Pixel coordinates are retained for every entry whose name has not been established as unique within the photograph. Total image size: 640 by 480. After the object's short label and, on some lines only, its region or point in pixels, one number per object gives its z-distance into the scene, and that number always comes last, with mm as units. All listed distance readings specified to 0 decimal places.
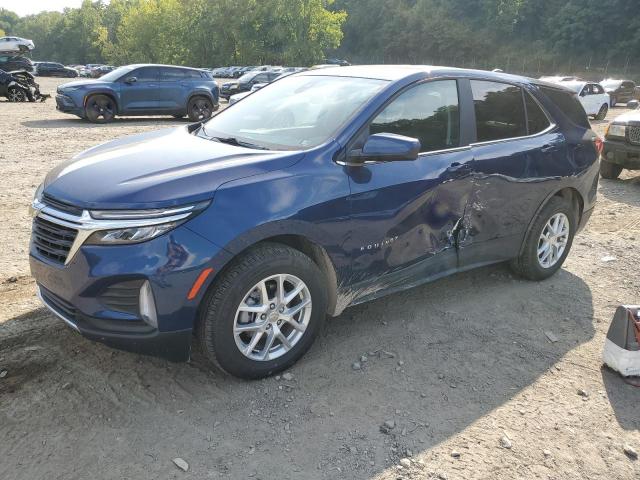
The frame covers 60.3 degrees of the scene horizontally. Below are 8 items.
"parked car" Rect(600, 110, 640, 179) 8883
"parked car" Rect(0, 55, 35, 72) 21891
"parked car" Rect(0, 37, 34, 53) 25548
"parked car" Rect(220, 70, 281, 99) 26344
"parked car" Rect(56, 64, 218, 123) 14930
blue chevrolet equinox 2764
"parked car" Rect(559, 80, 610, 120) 20531
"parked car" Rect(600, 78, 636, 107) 28828
